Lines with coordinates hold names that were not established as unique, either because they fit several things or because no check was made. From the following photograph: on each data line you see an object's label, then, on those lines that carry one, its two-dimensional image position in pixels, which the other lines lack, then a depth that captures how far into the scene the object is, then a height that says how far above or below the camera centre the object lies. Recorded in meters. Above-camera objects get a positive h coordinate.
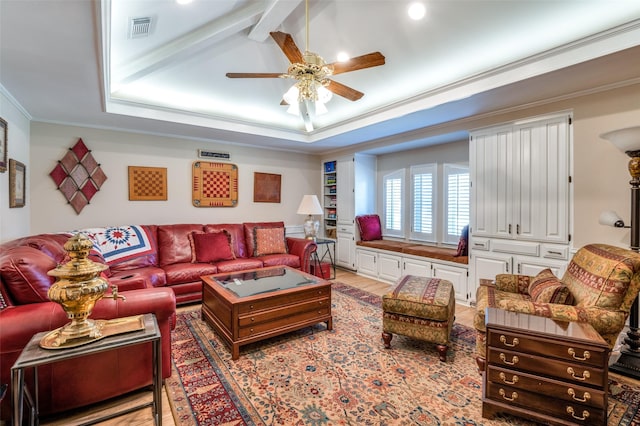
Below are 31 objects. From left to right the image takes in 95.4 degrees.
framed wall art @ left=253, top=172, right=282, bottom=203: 5.43 +0.46
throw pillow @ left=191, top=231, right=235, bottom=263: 4.11 -0.51
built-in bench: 3.86 -0.73
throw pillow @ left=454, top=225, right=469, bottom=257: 3.85 -0.43
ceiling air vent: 2.26 +1.49
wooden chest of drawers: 1.54 -0.89
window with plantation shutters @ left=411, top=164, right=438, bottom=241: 4.87 +0.18
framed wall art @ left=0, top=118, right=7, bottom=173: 2.59 +0.60
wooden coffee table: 2.49 -0.87
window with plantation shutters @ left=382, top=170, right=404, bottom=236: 5.38 +0.18
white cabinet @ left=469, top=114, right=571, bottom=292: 3.01 +0.16
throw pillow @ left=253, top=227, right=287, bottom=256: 4.62 -0.48
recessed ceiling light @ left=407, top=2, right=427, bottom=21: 2.21 +1.56
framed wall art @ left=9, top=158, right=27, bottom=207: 2.88 +0.31
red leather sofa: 1.61 -0.65
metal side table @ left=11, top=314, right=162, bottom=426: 1.27 -0.68
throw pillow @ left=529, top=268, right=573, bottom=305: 2.04 -0.59
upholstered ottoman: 2.40 -0.87
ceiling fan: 2.08 +1.09
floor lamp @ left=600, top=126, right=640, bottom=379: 2.18 -0.12
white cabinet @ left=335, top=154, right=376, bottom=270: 5.45 +0.27
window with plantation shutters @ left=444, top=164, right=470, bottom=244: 4.43 +0.17
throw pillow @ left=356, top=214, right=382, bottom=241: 5.35 -0.29
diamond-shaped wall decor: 3.78 +0.48
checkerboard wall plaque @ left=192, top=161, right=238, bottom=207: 4.81 +0.47
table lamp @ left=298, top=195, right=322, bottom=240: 4.82 +0.03
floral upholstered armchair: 1.81 -0.58
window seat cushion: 3.91 -0.58
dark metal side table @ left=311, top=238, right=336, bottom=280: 4.91 -0.92
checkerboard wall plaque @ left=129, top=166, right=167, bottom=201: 4.29 +0.43
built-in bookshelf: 6.05 +0.29
